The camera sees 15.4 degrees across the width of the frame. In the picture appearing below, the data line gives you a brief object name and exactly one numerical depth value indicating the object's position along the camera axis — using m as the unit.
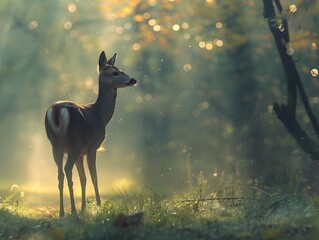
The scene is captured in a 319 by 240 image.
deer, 18.45
